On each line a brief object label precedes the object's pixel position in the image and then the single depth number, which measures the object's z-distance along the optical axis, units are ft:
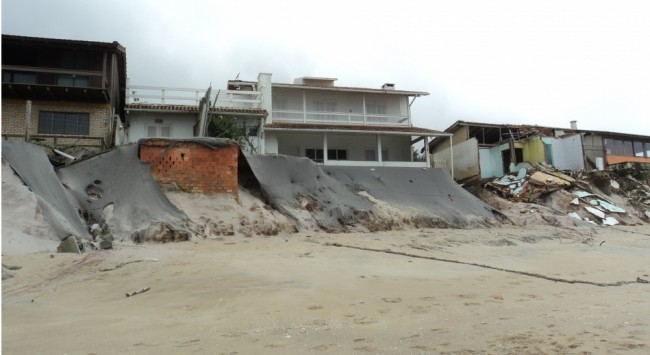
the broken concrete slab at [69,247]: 27.67
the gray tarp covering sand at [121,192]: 36.11
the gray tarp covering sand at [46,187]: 30.99
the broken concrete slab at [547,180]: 78.43
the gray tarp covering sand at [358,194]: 48.52
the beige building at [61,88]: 61.72
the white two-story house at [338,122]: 79.56
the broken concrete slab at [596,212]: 71.41
